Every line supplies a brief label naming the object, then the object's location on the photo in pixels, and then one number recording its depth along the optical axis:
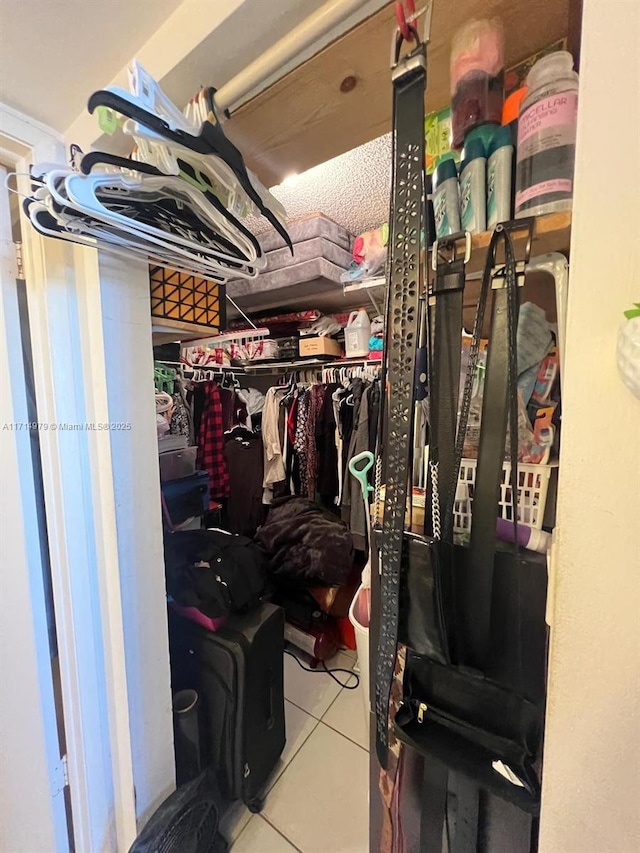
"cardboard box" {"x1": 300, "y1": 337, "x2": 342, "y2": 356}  2.17
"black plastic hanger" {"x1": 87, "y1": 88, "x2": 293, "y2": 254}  0.43
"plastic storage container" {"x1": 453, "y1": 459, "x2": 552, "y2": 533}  0.53
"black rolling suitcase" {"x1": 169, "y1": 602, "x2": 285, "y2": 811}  1.03
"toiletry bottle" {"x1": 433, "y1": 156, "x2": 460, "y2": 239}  0.54
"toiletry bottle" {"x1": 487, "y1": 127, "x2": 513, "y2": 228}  0.49
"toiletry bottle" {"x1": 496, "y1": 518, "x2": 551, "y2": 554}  0.52
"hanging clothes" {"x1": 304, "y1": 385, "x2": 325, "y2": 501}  2.21
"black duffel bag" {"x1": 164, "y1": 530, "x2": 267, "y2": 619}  1.10
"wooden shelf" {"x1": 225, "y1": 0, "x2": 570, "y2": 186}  0.51
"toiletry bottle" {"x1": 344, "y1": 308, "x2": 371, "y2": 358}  2.11
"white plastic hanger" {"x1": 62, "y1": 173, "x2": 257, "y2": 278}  0.54
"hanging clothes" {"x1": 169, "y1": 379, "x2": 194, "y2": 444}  1.91
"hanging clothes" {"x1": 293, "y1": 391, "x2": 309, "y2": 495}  2.25
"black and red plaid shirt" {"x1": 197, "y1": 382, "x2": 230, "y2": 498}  2.29
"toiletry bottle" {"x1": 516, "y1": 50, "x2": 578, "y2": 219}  0.43
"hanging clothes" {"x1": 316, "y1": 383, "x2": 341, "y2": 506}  2.15
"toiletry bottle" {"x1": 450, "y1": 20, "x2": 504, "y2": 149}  0.50
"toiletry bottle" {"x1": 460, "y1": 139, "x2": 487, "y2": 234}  0.51
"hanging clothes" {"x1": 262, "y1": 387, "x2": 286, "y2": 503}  2.35
